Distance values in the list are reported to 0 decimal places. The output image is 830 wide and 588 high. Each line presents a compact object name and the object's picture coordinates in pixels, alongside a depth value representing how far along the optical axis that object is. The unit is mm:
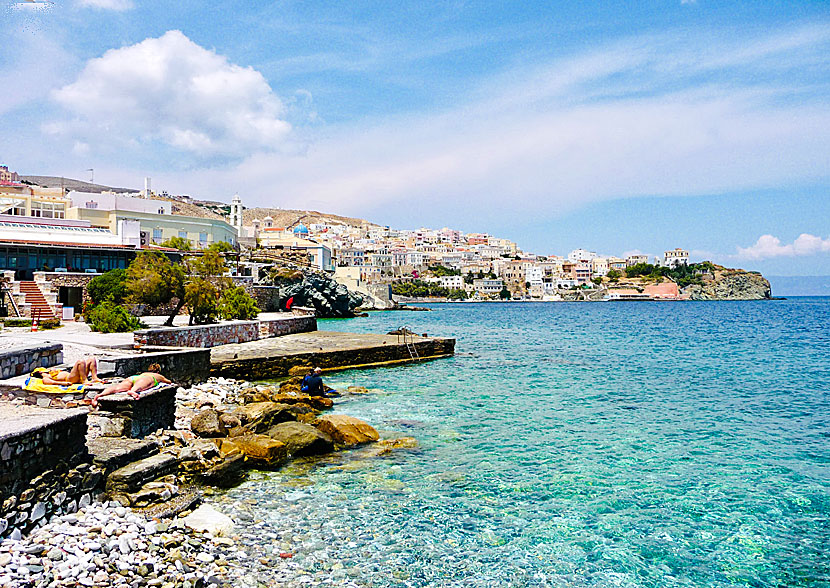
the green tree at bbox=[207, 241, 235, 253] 43656
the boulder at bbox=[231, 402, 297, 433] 13875
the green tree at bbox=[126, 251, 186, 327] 26109
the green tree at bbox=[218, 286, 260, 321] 32525
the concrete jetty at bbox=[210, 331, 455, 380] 23327
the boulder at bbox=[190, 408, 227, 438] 12789
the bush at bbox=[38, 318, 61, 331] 23814
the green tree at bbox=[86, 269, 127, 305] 30009
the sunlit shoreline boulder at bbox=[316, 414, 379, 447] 13852
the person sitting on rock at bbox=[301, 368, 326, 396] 19172
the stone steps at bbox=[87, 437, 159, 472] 8734
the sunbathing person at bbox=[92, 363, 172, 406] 10960
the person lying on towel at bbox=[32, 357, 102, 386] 11484
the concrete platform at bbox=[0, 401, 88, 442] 7059
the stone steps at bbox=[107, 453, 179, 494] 8617
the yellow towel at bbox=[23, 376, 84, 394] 10734
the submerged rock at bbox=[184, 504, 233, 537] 8398
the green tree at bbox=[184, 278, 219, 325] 27141
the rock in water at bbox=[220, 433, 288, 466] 11889
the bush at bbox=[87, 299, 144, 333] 23844
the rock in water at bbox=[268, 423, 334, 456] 12727
